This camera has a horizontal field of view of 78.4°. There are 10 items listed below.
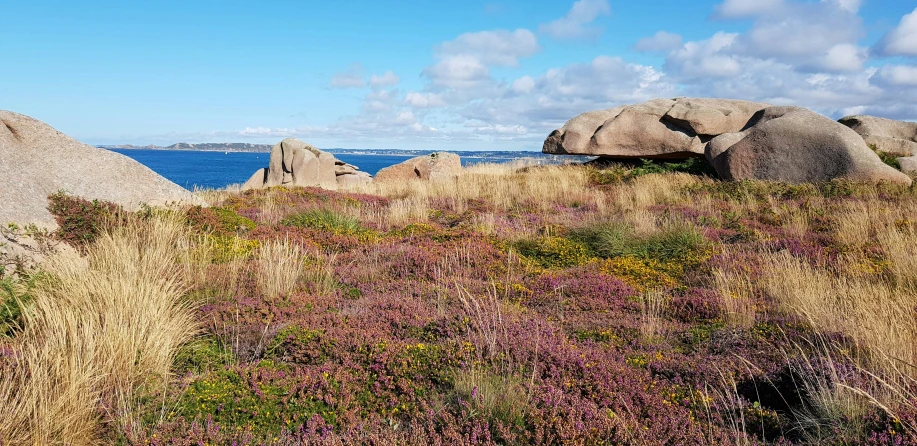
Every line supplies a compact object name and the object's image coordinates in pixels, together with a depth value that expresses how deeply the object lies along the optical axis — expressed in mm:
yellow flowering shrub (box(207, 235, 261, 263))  8094
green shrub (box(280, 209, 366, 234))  11102
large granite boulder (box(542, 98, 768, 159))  21078
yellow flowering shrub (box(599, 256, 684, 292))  7656
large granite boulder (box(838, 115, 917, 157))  19016
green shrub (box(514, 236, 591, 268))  8812
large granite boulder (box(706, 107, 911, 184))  15375
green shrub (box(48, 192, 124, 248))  8156
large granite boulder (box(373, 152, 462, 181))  26703
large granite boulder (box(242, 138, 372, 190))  27766
